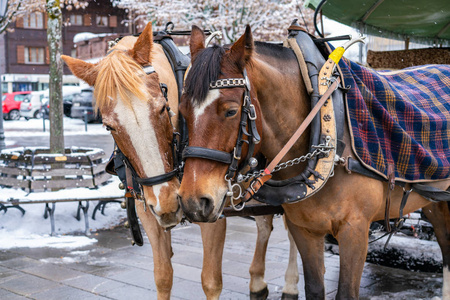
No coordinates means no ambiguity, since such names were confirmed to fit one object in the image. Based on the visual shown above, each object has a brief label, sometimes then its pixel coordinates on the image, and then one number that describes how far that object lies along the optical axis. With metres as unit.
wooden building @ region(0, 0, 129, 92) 40.38
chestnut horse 2.44
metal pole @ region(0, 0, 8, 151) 7.30
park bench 6.29
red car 27.62
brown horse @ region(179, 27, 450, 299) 2.22
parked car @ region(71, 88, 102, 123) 25.10
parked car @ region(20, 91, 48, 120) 27.23
